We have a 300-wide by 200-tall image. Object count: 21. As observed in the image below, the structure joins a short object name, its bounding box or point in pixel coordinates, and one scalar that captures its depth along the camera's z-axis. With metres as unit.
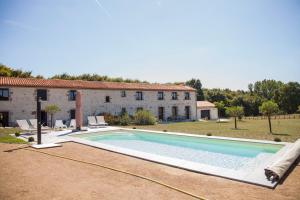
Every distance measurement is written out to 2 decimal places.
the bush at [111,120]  24.41
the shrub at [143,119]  25.47
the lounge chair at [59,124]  18.59
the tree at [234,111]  22.00
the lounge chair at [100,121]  21.20
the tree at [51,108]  18.36
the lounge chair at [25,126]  15.36
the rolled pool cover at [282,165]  5.69
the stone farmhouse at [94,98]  21.39
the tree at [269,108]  16.50
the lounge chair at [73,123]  19.67
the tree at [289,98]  54.53
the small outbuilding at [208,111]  39.16
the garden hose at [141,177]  4.91
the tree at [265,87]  74.25
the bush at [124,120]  24.50
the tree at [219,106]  38.22
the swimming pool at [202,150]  6.62
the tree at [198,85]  52.21
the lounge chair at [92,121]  20.70
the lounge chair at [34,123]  16.24
